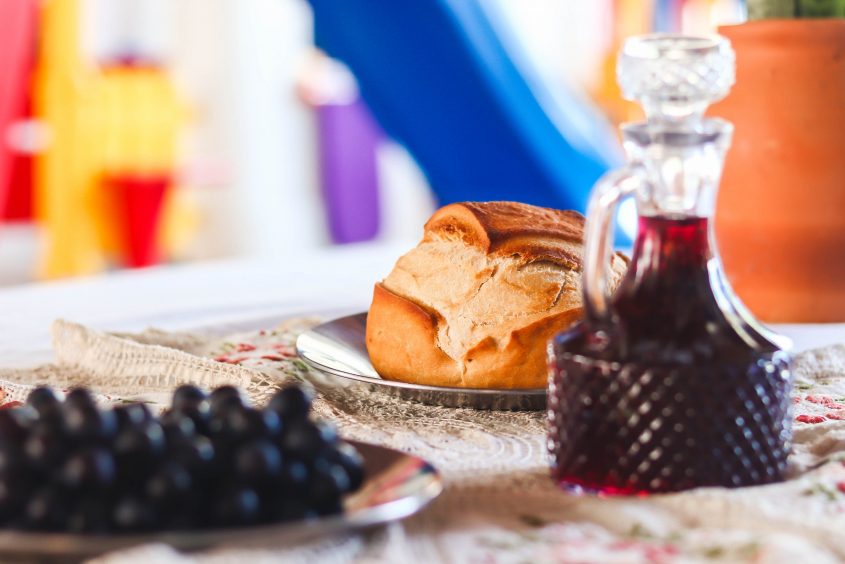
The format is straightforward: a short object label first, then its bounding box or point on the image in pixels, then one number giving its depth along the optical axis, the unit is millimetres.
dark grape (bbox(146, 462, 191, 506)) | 765
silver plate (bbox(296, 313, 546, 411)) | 996
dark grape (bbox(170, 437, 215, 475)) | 776
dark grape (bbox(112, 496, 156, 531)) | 763
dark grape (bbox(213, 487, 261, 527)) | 770
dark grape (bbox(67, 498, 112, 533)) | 764
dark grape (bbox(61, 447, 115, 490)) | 761
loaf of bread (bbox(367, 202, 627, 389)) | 1020
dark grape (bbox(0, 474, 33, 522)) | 768
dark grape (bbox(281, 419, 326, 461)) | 794
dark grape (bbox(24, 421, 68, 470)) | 771
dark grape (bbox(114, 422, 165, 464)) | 772
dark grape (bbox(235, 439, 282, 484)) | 776
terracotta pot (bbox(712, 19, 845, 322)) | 1303
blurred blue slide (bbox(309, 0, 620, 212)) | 2591
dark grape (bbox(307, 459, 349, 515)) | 789
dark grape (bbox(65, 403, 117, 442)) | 776
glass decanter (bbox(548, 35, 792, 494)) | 846
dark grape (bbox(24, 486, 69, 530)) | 763
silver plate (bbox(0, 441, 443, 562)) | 756
